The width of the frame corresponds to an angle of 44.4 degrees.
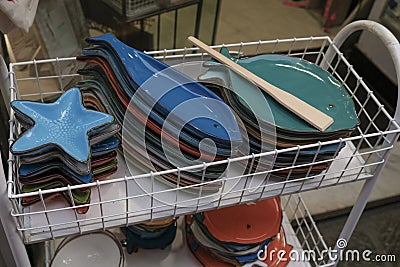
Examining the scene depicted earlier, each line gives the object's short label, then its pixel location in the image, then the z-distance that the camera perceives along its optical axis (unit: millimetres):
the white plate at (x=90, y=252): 917
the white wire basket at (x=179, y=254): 992
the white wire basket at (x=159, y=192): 680
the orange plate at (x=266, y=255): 996
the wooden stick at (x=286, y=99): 757
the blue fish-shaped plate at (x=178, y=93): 709
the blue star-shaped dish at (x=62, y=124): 641
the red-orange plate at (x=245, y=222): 959
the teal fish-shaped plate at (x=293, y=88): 762
